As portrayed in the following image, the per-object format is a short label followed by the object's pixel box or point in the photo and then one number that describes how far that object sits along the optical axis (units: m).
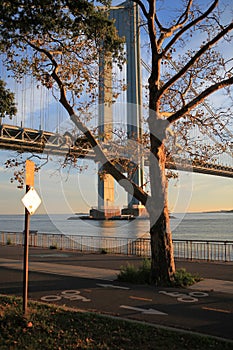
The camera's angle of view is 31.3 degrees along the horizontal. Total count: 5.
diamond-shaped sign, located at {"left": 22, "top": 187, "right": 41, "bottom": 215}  7.08
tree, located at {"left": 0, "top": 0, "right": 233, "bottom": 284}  10.84
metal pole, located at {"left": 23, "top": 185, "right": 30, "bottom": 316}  7.03
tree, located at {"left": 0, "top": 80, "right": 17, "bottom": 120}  11.27
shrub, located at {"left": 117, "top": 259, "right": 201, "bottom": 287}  10.96
